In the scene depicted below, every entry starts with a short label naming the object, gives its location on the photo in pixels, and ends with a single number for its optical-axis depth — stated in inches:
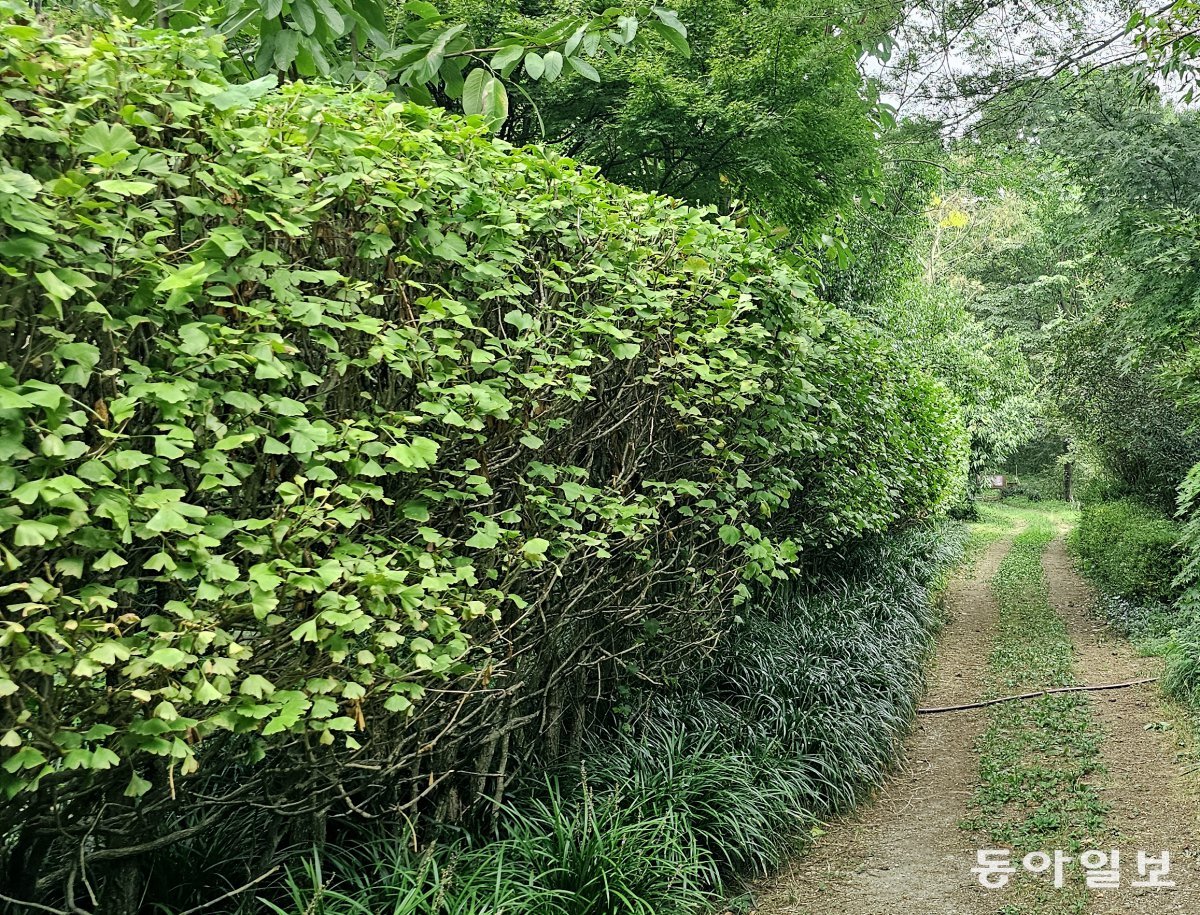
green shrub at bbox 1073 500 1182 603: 430.6
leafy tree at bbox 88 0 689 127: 124.6
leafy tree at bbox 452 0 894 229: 290.8
